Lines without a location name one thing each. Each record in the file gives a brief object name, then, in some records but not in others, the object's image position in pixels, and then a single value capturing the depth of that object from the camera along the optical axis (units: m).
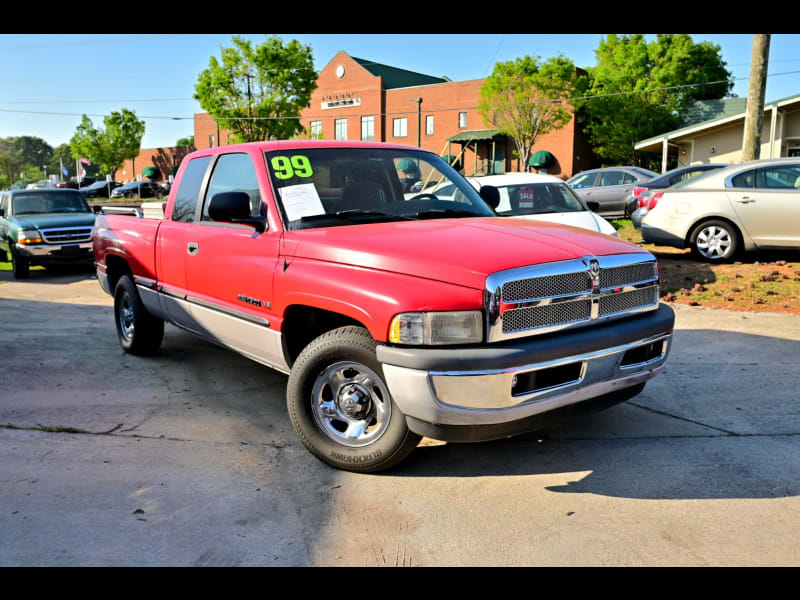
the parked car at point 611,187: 17.69
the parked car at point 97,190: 52.00
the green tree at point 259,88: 43.19
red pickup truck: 3.20
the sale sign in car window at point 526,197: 9.36
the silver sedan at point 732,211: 9.59
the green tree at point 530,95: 38.09
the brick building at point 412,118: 44.31
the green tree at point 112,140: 64.38
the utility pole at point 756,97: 13.73
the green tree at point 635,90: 38.53
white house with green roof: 27.12
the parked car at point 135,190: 47.78
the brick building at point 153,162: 72.64
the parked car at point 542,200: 8.98
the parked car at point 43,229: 12.40
